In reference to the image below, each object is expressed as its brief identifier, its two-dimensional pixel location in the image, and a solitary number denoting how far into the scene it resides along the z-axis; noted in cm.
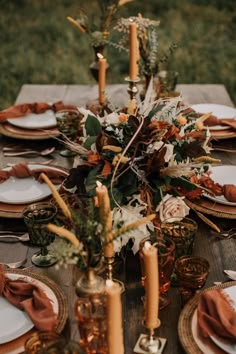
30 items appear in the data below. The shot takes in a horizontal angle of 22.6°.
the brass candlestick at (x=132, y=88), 192
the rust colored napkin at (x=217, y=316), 107
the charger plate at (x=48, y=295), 109
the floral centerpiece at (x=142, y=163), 135
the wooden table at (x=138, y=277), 114
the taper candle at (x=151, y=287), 98
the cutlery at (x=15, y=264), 135
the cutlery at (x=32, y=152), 198
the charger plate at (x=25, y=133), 206
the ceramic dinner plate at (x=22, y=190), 162
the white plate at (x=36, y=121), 212
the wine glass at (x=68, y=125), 193
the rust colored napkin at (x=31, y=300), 112
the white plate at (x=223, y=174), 175
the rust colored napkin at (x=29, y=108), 217
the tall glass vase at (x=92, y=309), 99
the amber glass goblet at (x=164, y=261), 119
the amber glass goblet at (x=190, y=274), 119
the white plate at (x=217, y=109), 223
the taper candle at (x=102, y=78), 205
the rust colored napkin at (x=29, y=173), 173
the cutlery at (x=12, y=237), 146
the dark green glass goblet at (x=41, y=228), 135
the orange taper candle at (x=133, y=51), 191
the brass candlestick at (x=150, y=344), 108
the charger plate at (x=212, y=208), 153
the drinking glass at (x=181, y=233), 131
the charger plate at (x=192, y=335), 106
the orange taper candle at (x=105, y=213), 99
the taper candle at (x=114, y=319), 90
